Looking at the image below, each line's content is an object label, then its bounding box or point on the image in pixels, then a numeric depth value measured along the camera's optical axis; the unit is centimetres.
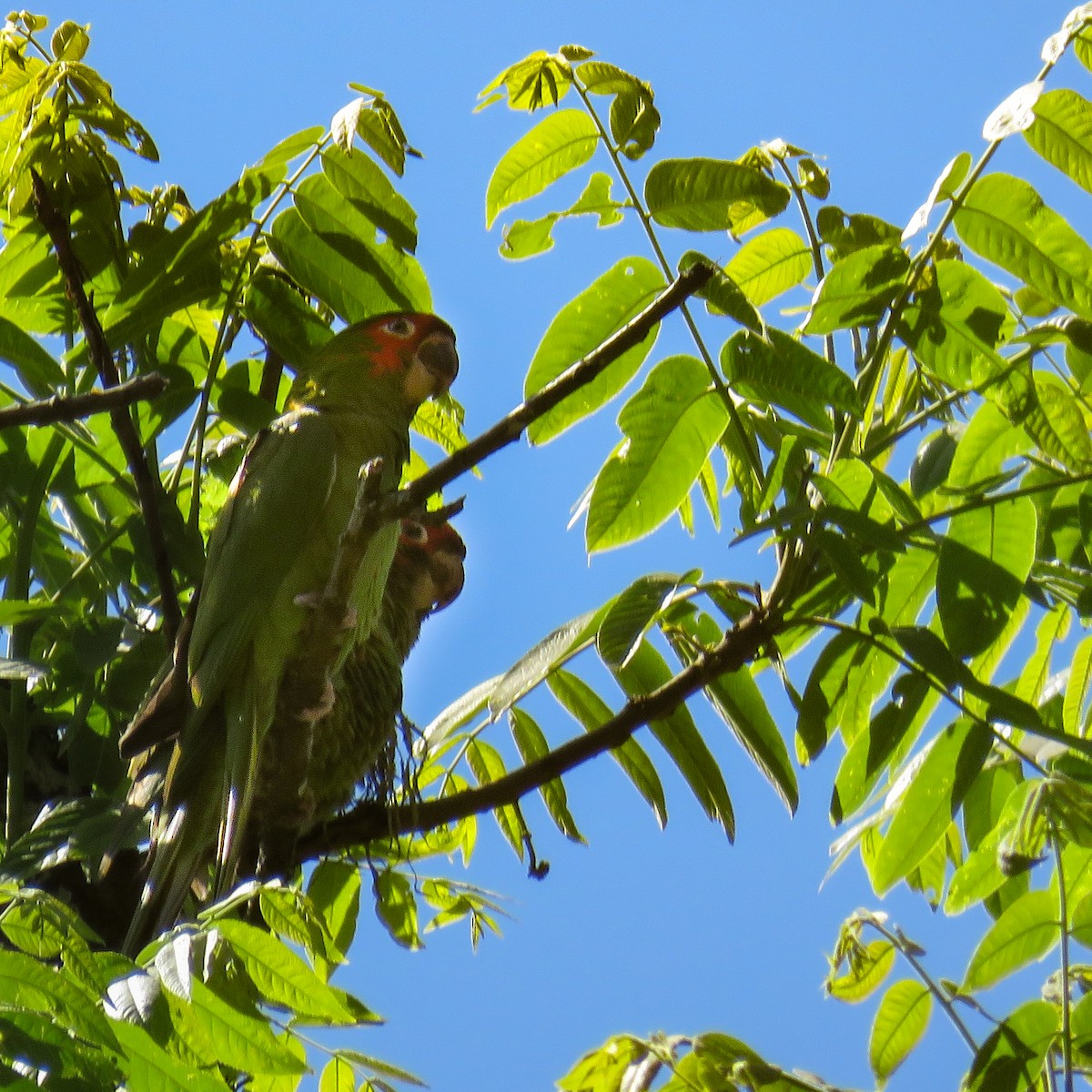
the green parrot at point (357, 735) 787
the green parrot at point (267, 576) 780
